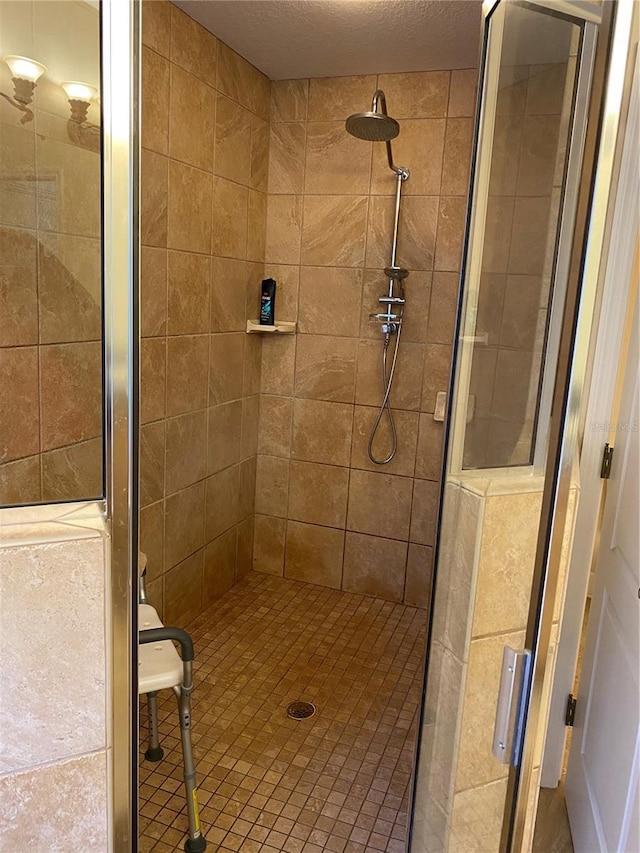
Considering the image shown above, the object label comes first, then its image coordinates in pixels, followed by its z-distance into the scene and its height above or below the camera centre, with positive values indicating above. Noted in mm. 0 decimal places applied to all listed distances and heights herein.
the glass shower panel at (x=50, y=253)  958 +79
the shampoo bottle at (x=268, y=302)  2992 +18
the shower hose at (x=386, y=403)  2900 -411
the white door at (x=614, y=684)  1433 -878
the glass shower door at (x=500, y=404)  864 -142
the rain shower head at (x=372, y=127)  2270 +666
